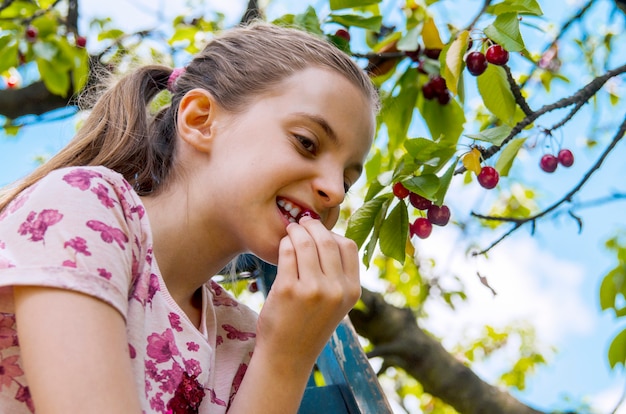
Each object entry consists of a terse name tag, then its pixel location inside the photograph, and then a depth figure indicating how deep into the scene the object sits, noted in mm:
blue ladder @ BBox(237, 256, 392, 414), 1339
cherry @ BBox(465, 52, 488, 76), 1695
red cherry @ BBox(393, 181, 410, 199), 1452
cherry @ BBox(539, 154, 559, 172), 1934
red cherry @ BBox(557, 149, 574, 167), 2055
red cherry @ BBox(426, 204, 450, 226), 1517
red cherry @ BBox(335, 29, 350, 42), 2135
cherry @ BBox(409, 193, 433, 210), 1476
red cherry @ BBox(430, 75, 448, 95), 2109
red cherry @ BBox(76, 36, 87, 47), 2842
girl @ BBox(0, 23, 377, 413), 928
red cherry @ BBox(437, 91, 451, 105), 2123
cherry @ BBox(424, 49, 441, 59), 2159
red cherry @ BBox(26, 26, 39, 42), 2844
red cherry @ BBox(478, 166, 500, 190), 1593
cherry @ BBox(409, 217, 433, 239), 1576
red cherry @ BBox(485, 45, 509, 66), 1623
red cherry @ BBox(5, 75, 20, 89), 3306
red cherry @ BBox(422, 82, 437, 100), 2129
